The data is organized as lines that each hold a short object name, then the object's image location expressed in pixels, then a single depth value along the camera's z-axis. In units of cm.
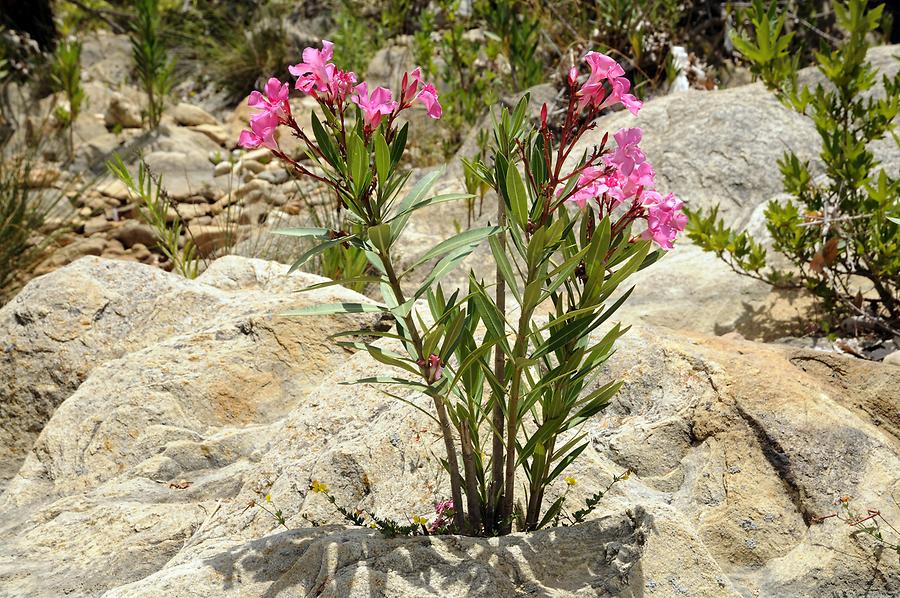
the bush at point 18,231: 477
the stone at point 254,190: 658
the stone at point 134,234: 634
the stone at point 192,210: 641
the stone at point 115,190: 720
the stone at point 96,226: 659
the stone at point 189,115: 912
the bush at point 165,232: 395
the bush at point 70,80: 829
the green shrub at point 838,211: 337
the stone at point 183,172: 709
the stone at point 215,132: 881
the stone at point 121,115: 878
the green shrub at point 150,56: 823
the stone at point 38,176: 600
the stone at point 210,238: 531
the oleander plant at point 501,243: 168
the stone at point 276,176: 726
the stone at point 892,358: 288
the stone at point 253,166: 755
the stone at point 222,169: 753
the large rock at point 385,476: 182
